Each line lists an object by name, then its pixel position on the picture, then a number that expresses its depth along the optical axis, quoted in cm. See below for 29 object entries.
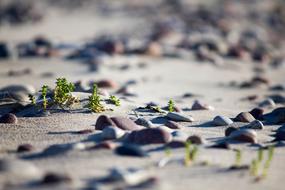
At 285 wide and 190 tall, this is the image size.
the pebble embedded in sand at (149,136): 737
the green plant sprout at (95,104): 879
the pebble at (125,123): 801
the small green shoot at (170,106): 935
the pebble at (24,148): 688
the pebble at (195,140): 749
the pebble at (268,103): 1211
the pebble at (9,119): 838
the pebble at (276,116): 969
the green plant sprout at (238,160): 652
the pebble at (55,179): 549
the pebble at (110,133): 753
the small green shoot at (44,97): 863
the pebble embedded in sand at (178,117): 914
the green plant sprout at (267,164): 644
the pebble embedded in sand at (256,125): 901
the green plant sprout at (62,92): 877
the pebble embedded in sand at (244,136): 785
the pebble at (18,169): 571
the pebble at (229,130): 815
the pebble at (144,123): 835
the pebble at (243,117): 942
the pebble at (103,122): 806
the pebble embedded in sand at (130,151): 668
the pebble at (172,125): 844
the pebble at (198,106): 1067
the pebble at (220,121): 914
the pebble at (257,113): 1008
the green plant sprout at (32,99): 894
